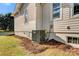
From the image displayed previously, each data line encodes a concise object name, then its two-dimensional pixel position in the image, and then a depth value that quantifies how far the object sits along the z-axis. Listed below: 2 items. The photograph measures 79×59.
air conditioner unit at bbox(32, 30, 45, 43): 2.22
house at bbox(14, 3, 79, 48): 1.89
